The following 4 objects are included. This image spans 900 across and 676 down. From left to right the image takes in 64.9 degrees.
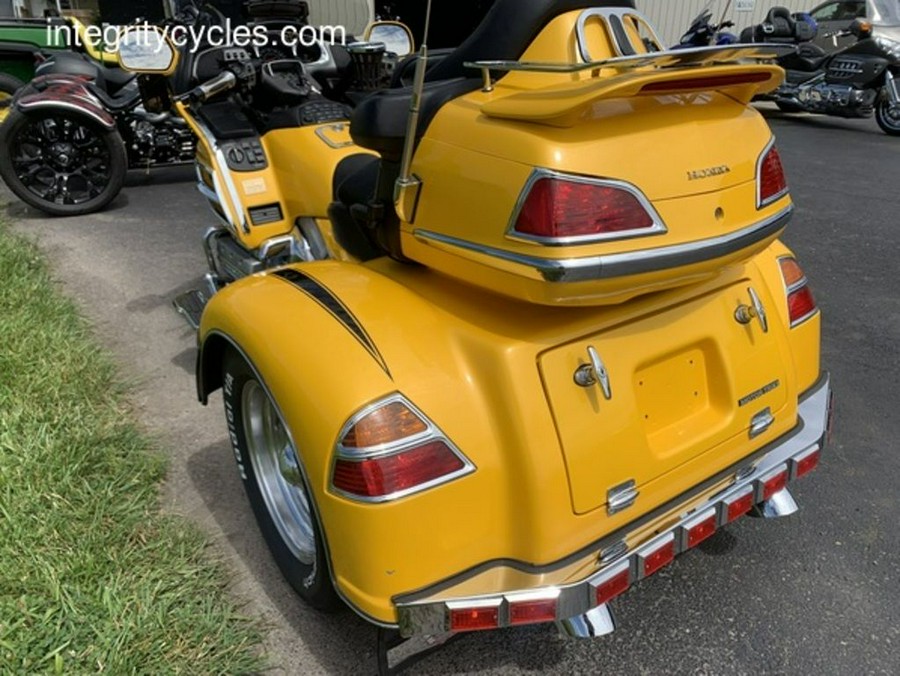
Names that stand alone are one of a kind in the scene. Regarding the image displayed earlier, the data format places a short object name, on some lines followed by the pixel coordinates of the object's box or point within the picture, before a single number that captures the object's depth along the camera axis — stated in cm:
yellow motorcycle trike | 158
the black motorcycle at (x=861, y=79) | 1024
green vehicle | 965
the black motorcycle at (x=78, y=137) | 599
